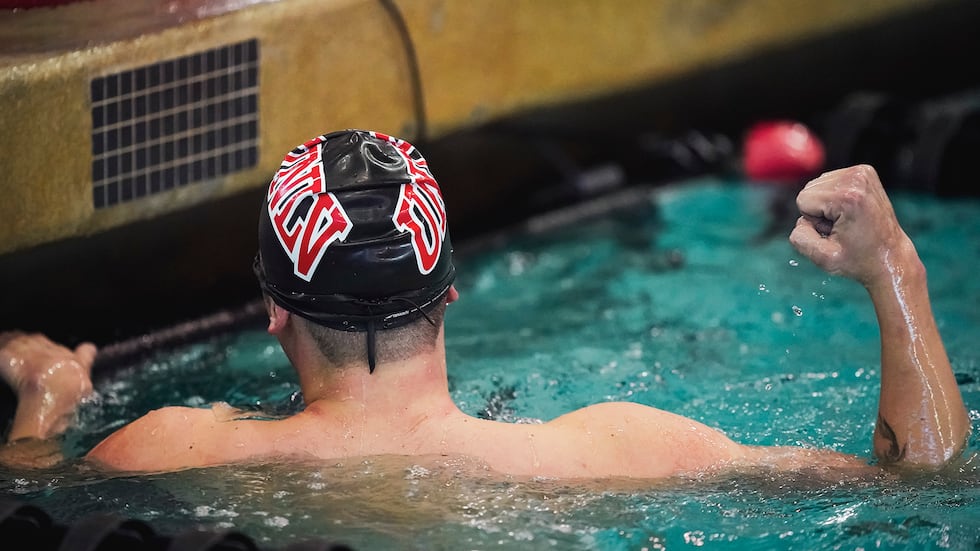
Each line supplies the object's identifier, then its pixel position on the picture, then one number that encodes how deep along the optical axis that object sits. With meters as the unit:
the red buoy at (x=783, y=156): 12.87
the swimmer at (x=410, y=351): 5.68
